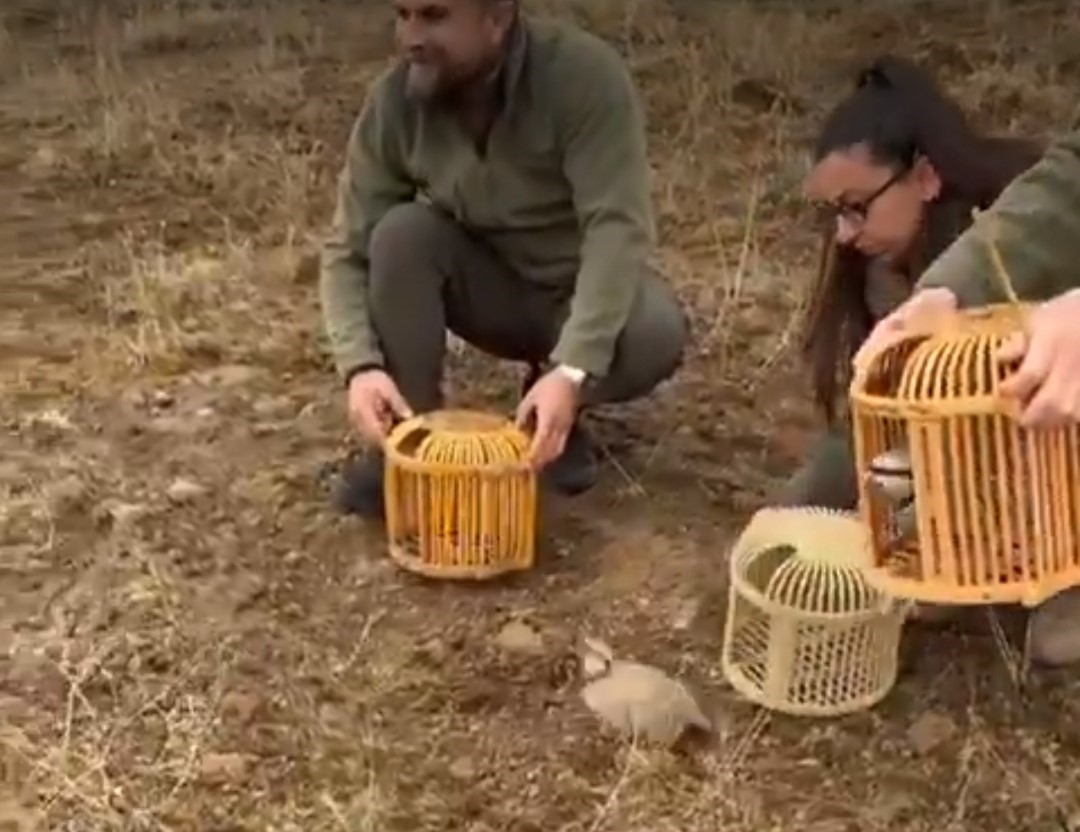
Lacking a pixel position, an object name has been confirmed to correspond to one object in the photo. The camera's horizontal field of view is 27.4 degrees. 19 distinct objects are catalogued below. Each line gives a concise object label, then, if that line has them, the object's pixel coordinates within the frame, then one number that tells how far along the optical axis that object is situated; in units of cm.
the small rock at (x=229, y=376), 359
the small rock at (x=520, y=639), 277
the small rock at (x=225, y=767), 247
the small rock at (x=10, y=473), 320
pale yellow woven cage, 256
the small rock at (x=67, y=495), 311
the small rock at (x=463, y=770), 250
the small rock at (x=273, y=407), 347
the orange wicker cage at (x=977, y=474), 199
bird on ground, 254
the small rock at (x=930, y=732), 254
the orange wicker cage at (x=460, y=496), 283
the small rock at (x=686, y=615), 282
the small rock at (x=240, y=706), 260
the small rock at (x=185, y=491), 316
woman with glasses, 271
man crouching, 294
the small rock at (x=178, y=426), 339
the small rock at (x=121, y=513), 306
